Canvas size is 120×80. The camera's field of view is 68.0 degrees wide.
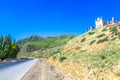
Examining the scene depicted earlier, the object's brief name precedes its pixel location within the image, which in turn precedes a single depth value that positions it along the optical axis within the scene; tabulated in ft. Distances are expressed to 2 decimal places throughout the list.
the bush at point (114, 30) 71.80
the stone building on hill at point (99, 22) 152.84
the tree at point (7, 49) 119.89
